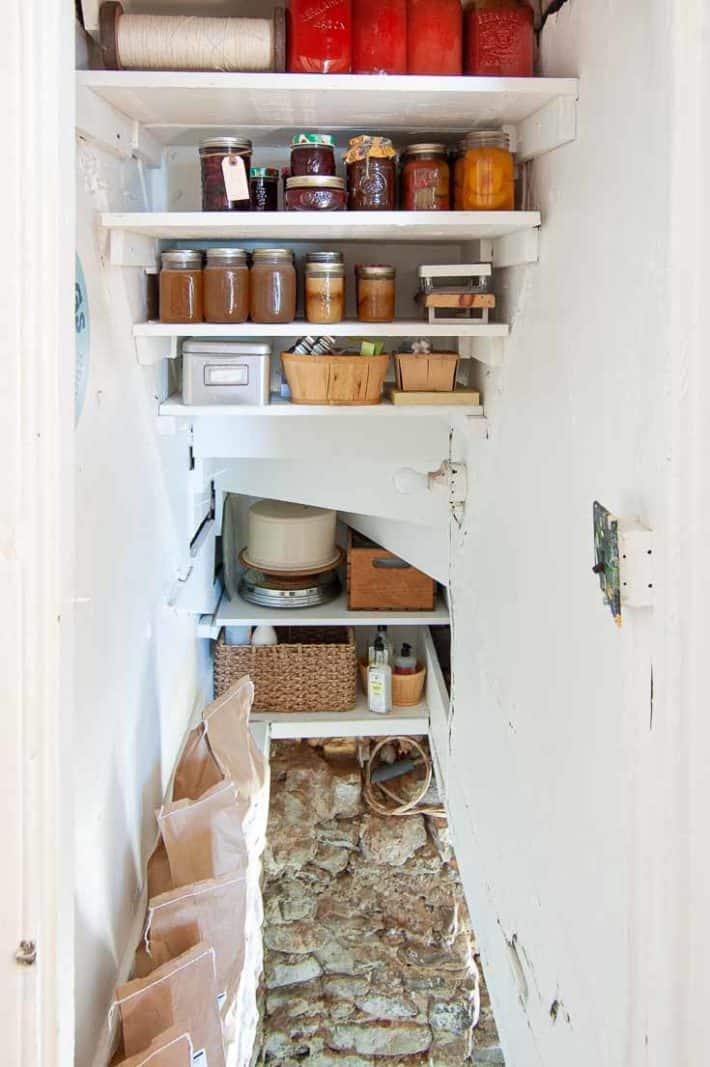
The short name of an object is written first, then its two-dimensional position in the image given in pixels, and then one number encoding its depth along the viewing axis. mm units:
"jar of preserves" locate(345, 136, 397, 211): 1550
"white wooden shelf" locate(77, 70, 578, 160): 1345
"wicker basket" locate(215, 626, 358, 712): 2504
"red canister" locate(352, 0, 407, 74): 1437
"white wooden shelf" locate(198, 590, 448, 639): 2479
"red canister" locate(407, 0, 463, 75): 1456
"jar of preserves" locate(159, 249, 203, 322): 1636
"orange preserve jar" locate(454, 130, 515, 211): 1507
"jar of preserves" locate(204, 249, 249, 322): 1630
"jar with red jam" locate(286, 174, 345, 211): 1527
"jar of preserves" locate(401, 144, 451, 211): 1556
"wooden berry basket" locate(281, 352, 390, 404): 1729
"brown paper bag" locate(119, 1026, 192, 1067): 1221
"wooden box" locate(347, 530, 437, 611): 2518
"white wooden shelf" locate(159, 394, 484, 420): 1737
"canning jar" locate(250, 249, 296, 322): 1637
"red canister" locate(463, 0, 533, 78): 1457
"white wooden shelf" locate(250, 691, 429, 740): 2471
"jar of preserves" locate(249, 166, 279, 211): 1591
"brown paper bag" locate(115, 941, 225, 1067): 1309
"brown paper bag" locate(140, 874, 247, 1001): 1450
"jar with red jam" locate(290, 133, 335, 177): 1562
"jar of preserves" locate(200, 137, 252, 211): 1539
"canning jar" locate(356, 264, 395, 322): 1681
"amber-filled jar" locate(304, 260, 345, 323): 1642
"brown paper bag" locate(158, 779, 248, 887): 1579
